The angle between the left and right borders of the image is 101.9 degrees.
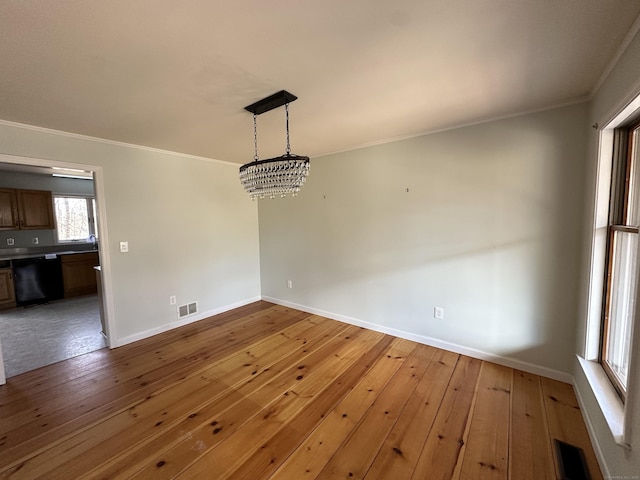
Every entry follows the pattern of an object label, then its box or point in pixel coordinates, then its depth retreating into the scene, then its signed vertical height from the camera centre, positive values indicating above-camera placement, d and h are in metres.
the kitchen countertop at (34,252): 4.68 -0.52
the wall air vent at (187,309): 3.67 -1.24
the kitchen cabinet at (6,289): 4.34 -1.06
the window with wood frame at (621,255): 1.60 -0.27
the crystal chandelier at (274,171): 1.89 +0.37
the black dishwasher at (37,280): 4.48 -0.97
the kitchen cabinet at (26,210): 4.58 +0.30
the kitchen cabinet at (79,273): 5.02 -0.97
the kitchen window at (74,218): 5.41 +0.15
